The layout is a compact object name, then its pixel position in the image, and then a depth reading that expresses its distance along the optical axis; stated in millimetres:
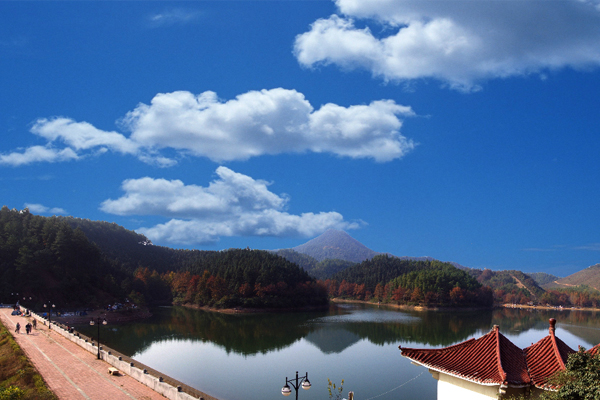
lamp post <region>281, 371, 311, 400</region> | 13827
